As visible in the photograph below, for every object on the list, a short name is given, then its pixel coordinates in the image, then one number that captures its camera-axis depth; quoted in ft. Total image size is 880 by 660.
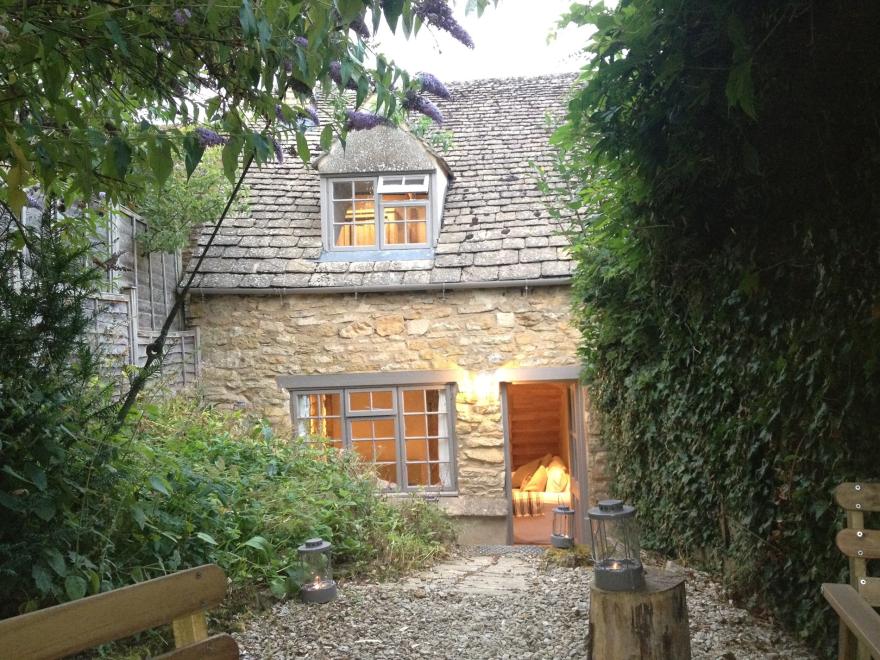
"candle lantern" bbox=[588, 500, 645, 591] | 10.59
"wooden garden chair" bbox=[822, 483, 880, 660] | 8.07
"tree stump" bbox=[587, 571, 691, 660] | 10.12
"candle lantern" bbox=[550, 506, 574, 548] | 22.98
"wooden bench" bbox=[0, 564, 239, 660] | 5.14
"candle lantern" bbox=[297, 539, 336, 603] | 14.73
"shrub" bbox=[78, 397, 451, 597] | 12.10
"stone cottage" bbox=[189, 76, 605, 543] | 27.84
